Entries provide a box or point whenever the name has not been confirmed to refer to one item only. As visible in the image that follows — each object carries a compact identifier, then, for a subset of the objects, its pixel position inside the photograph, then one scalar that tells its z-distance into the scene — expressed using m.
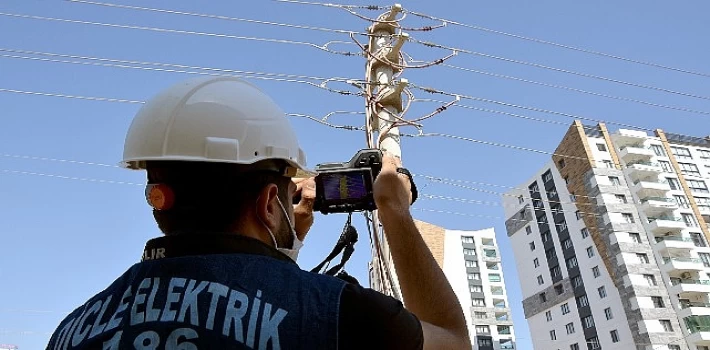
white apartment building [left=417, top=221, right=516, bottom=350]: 62.78
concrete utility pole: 3.48
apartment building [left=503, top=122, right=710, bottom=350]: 40.84
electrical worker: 0.85
